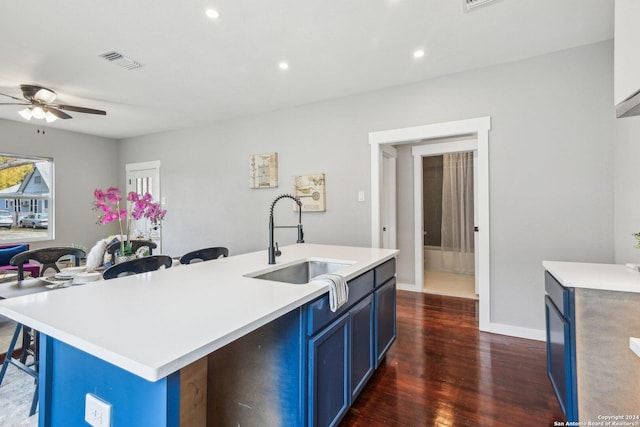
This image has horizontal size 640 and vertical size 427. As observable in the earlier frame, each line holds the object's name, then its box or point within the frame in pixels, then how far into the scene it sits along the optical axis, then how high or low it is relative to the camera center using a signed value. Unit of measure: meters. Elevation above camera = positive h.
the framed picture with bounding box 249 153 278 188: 4.41 +0.64
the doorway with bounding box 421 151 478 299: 5.62 -0.13
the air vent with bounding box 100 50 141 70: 2.81 +1.48
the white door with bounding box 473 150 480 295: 4.00 -0.51
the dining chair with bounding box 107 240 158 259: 2.92 -0.28
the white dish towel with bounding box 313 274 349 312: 1.45 -0.37
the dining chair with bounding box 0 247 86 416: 1.89 -0.46
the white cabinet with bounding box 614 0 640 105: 1.16 +0.66
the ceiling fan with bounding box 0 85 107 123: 3.42 +1.26
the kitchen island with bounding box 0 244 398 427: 0.84 -0.48
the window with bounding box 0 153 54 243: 4.86 +0.30
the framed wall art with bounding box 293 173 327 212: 4.04 +0.30
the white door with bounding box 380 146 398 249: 4.47 +0.22
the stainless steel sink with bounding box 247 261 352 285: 2.00 -0.41
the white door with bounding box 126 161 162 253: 5.63 +0.61
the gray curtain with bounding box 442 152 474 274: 5.64 -0.04
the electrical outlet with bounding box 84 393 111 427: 0.92 -0.61
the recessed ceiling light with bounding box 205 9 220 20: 2.21 +1.47
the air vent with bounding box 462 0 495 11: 2.11 +1.45
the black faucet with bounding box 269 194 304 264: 1.92 -0.21
